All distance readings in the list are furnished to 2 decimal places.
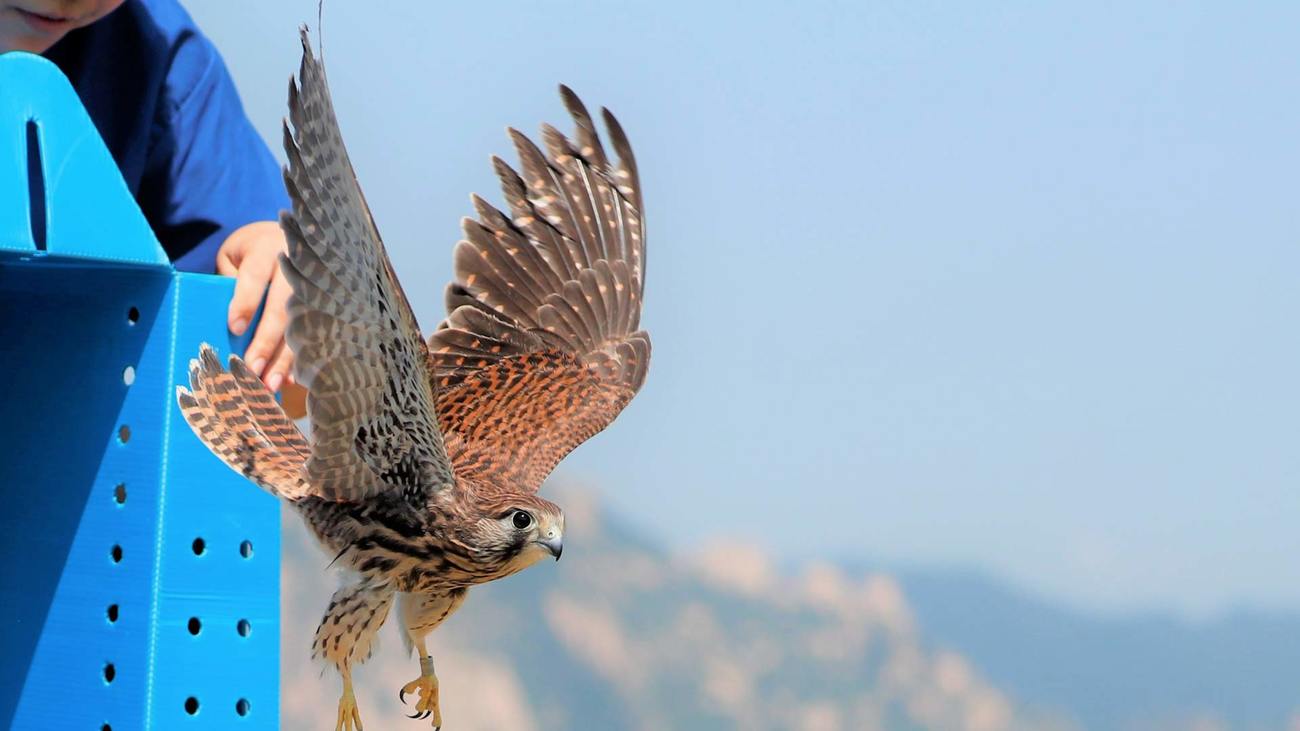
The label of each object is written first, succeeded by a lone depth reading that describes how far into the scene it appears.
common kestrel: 4.08
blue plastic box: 4.76
